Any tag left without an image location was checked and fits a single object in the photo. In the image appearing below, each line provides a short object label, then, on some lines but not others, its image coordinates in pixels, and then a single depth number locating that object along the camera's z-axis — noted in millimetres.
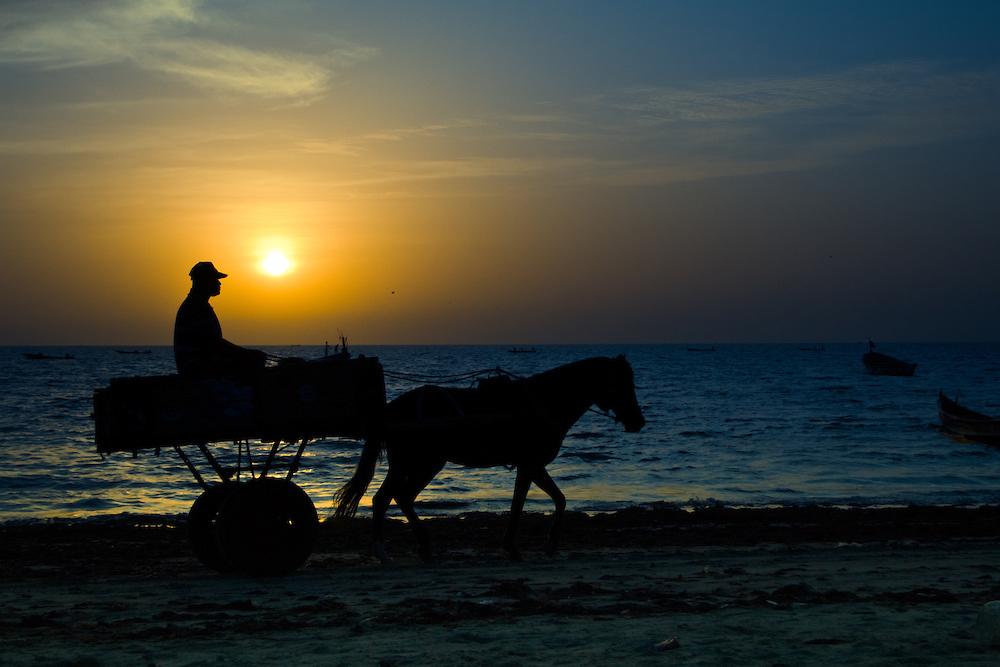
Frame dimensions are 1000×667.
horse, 11727
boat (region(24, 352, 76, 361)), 166650
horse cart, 9797
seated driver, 10164
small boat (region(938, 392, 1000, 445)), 30344
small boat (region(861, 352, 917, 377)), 97938
